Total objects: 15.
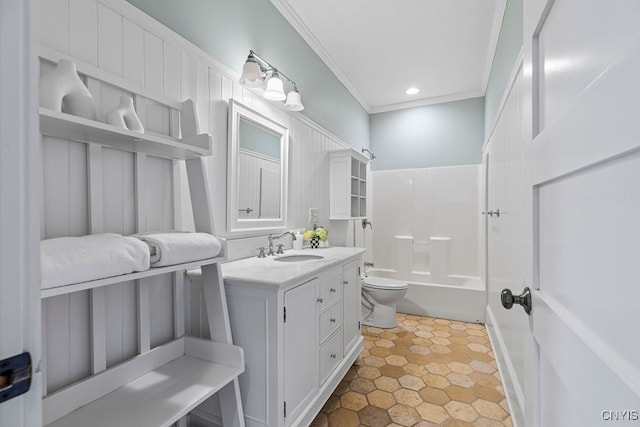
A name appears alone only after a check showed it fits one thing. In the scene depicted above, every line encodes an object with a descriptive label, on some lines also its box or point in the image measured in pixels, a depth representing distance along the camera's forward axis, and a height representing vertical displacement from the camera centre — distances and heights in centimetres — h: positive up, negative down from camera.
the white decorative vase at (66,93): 83 +36
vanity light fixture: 166 +81
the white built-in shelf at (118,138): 79 +25
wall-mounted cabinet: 293 +29
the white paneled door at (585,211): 35 +0
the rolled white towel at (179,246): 95 -12
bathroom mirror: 170 +26
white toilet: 286 -91
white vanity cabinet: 125 -58
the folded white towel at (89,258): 69 -12
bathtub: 314 -99
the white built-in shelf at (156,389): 91 -65
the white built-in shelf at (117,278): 68 -19
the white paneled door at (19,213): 37 +0
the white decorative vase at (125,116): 99 +34
